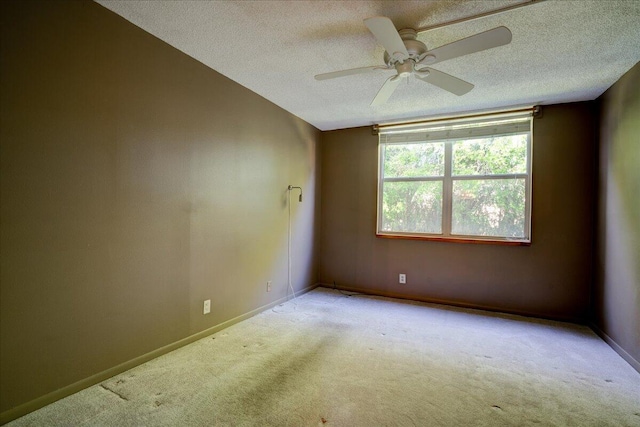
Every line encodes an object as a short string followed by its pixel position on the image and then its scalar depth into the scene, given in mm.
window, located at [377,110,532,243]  3604
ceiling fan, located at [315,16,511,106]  1679
